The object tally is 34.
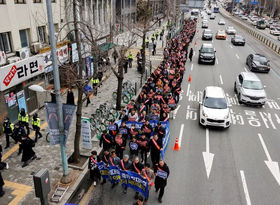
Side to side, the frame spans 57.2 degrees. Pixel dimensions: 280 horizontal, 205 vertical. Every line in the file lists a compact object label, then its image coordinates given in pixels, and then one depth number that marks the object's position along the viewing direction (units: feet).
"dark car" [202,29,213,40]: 155.02
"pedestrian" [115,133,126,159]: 37.09
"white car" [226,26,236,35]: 186.37
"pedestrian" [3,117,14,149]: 40.68
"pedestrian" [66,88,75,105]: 51.70
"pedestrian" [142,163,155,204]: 30.35
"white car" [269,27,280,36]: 197.13
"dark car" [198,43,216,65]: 99.14
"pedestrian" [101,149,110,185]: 32.96
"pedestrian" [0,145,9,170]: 34.41
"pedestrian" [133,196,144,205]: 25.98
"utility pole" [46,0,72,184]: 26.40
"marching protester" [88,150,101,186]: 32.78
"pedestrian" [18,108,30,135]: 42.60
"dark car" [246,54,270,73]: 90.17
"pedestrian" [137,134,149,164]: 37.19
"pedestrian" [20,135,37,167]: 36.38
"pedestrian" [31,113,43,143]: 42.04
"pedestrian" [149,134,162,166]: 36.22
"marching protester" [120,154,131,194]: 31.76
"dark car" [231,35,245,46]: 142.31
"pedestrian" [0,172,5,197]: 30.97
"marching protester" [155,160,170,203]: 29.96
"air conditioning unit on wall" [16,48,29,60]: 48.14
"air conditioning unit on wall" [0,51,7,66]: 42.80
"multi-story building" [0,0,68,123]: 44.60
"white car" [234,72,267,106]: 59.88
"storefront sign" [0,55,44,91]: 42.32
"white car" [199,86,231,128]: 48.60
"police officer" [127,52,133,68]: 88.99
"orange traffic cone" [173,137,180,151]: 43.01
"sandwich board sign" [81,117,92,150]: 39.48
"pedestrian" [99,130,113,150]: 37.70
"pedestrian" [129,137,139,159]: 36.73
